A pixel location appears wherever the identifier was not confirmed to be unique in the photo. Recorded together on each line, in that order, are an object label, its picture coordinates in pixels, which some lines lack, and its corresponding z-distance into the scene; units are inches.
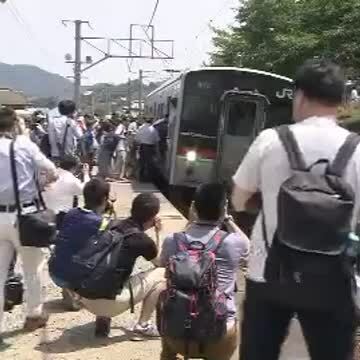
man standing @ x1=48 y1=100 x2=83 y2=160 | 416.8
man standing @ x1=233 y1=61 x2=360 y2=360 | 113.7
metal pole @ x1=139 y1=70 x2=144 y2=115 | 2336.9
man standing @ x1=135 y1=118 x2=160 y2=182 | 681.0
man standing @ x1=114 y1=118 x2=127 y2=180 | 679.7
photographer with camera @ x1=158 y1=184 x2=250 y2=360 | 156.6
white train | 547.5
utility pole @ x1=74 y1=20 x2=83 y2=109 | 1401.3
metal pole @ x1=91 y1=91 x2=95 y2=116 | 2519.7
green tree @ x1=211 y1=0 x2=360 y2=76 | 819.4
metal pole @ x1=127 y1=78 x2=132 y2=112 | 2654.5
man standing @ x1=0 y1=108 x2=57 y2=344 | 195.5
